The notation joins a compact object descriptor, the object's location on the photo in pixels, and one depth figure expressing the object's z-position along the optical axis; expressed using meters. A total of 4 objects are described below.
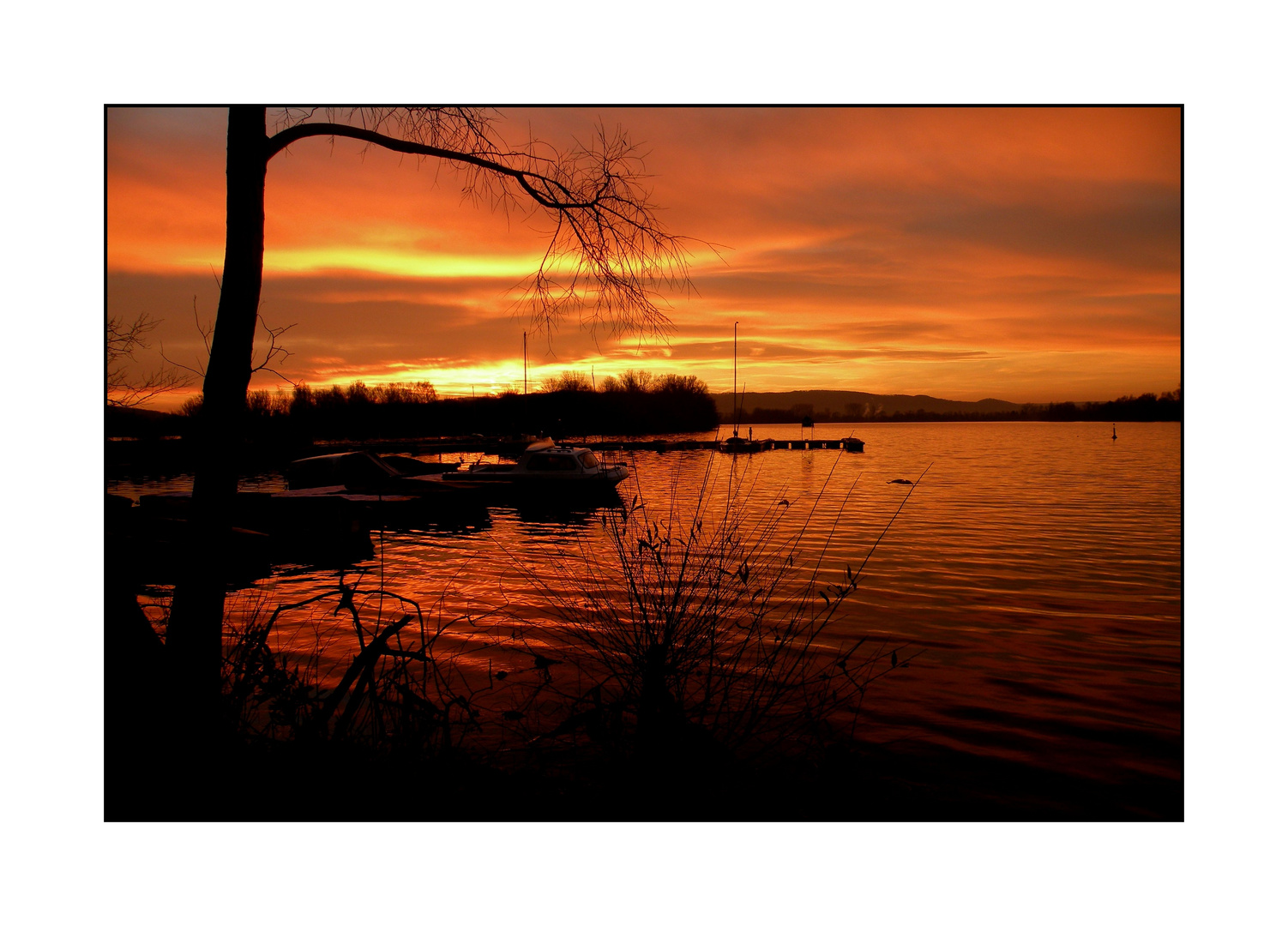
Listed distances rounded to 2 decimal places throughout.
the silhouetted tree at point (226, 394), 4.27
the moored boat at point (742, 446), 63.31
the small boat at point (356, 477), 27.31
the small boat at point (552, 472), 30.01
